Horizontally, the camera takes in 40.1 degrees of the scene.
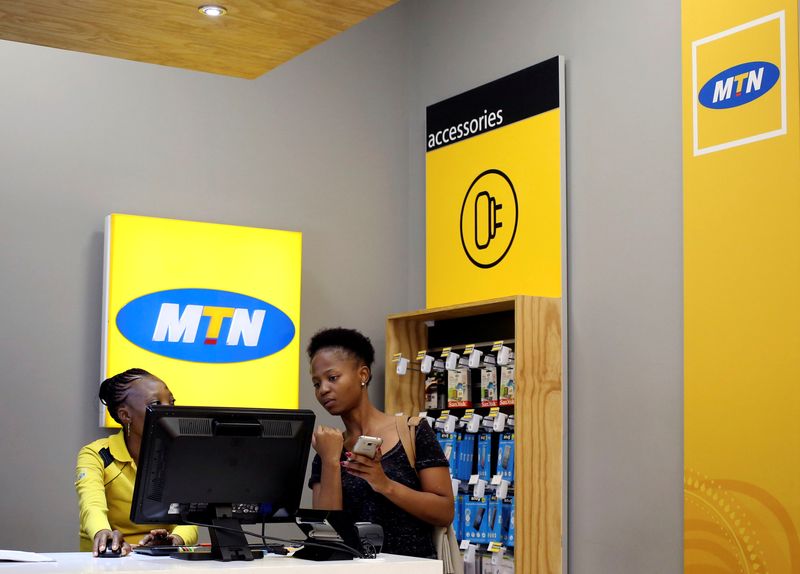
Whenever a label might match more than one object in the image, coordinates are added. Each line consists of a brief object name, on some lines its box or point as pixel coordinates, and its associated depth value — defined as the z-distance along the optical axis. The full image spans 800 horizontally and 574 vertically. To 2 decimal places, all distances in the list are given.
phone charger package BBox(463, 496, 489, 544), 5.27
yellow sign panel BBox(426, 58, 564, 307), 5.41
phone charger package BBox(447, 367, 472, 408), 5.55
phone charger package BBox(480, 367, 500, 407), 5.36
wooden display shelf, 5.02
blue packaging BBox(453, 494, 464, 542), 5.39
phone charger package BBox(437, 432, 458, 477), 5.53
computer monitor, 3.06
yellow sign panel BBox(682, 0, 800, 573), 4.18
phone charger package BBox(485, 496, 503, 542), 5.15
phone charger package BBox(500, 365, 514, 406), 5.20
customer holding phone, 3.51
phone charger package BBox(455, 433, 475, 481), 5.43
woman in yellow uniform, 3.42
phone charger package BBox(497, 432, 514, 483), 5.13
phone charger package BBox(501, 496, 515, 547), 5.09
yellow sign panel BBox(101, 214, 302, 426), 5.35
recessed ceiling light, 3.93
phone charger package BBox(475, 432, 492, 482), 5.30
